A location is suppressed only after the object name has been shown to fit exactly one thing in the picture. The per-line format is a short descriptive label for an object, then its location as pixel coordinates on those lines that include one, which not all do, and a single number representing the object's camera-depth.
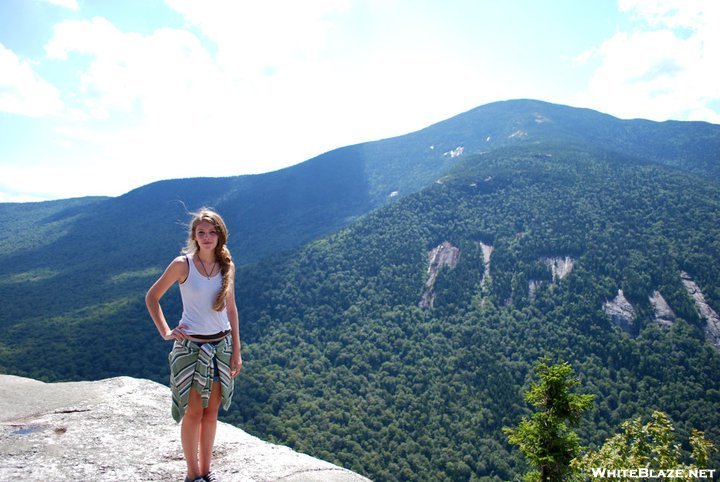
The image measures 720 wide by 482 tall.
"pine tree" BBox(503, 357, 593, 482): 15.45
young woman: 5.36
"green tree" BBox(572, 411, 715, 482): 7.91
